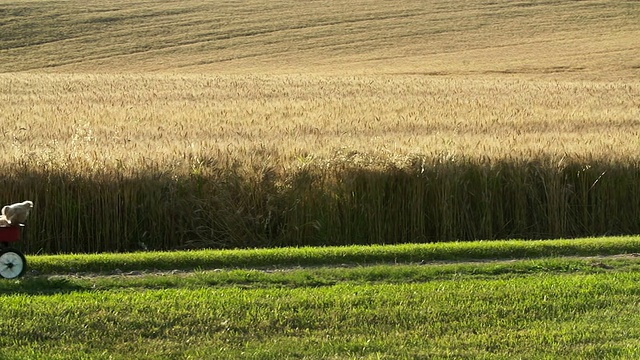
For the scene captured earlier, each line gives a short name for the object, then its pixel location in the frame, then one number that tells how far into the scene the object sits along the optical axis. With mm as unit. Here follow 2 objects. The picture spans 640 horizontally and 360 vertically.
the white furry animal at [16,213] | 16281
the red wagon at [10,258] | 16344
